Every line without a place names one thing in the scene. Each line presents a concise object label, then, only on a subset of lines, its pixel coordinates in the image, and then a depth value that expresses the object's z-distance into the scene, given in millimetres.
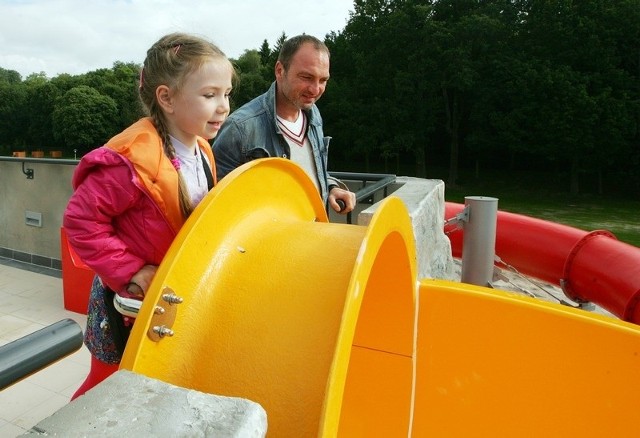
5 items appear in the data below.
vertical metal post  5199
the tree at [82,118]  51656
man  2598
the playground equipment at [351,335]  1188
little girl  1396
